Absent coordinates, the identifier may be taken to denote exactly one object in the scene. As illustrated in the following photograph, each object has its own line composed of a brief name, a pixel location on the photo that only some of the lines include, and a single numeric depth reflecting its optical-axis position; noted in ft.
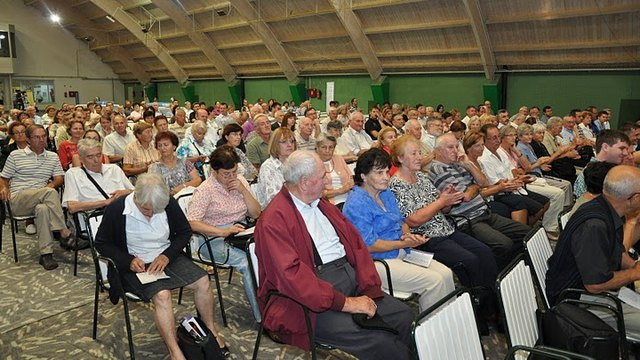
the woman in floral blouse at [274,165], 13.58
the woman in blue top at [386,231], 9.50
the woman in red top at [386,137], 18.92
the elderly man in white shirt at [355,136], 24.40
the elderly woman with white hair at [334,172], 15.98
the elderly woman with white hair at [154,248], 9.07
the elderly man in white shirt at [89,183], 13.53
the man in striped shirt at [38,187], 14.56
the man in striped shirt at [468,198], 12.75
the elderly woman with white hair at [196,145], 19.86
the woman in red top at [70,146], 19.52
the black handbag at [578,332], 7.04
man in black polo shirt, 7.83
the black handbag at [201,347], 8.55
